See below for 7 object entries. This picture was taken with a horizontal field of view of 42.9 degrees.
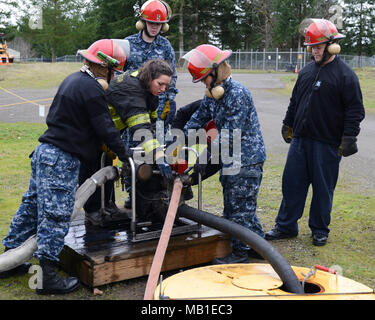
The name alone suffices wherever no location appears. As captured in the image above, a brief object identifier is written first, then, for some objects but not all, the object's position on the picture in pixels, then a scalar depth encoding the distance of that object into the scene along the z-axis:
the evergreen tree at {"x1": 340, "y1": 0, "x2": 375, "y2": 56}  45.78
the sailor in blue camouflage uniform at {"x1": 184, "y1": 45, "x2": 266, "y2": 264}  3.91
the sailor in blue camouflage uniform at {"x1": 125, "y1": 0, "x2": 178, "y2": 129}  5.04
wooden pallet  3.73
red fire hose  2.87
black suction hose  3.04
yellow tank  2.82
